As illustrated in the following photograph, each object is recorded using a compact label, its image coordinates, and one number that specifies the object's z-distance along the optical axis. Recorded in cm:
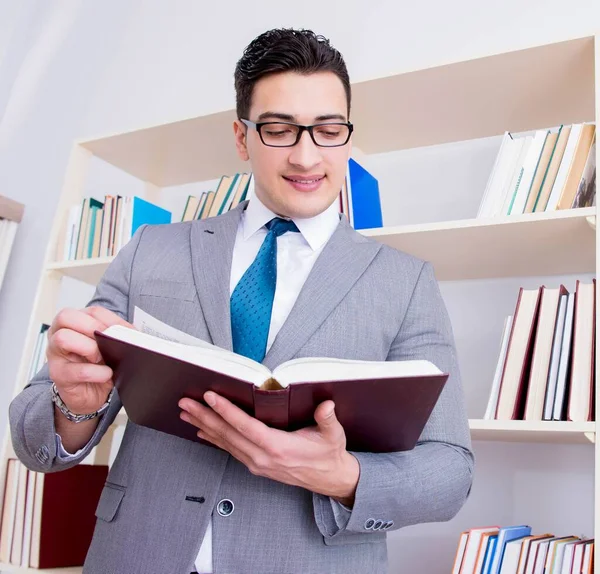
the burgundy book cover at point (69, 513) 201
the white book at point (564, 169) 163
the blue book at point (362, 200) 191
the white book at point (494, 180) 170
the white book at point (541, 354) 153
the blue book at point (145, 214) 224
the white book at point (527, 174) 168
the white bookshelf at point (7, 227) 289
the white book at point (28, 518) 200
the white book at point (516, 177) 169
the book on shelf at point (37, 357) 218
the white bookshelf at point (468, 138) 164
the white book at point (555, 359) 151
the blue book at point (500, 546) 148
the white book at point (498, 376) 158
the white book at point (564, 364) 150
